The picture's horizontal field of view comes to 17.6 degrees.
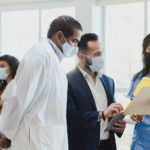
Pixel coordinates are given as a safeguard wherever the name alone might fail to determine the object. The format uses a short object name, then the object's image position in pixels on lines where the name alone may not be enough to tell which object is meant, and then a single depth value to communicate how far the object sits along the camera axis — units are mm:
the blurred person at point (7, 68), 4163
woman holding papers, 3308
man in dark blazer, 3198
